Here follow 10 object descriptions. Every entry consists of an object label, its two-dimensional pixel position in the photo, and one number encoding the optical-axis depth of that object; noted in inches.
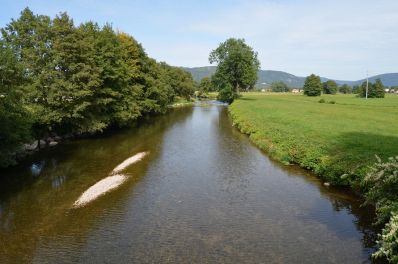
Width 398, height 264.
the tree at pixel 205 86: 6496.6
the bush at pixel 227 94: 4070.6
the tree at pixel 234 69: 4156.0
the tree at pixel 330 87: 6850.4
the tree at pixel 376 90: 4813.0
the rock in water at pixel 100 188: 887.7
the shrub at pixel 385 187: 552.1
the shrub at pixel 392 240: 458.9
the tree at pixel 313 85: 5664.4
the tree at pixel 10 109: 1047.5
